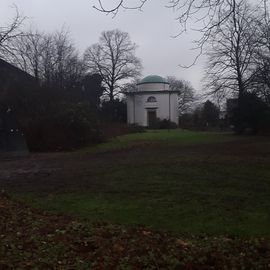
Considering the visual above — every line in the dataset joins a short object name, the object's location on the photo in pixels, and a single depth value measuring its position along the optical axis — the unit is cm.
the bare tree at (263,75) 2791
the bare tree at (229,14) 544
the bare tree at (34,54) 3886
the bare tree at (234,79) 3563
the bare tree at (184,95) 7312
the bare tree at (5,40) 1631
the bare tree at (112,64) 5435
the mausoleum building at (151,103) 6066
